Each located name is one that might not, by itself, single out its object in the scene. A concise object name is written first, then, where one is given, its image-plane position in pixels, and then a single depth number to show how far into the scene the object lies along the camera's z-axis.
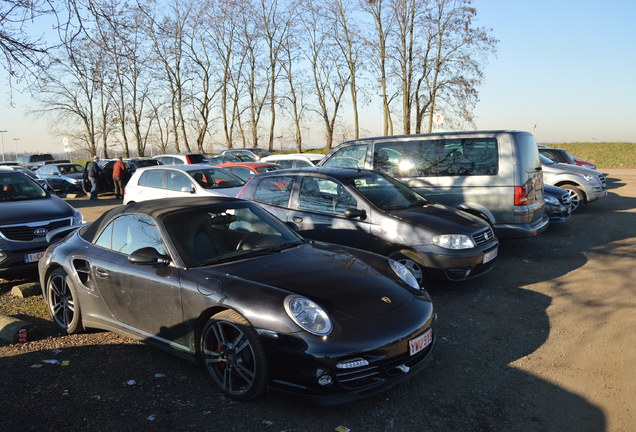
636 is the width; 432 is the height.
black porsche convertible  3.34
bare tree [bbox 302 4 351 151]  38.03
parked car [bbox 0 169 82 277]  6.87
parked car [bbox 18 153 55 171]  37.06
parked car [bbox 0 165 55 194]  8.98
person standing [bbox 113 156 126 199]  20.31
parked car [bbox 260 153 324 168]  17.81
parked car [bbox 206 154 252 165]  24.85
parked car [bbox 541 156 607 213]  13.23
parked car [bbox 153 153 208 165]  22.86
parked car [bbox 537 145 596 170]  16.45
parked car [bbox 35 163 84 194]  23.54
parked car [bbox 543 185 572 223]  10.30
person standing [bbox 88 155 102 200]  20.75
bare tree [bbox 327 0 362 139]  34.91
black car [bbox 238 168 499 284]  6.01
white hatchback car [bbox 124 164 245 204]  11.55
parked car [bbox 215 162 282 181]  15.12
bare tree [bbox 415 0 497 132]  26.78
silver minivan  7.79
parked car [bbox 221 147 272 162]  28.12
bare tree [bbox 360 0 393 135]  29.52
